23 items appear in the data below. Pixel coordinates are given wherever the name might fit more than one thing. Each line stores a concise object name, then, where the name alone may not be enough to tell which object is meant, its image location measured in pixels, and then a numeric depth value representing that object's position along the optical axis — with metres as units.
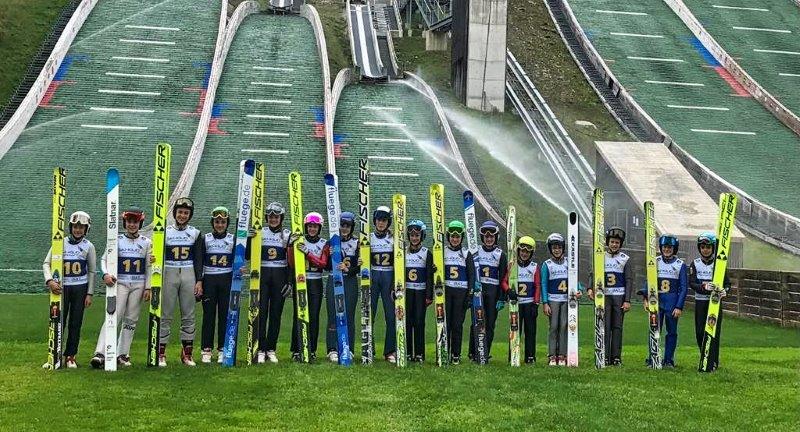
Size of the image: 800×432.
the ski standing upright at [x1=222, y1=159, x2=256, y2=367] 10.59
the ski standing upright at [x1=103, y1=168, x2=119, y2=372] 10.12
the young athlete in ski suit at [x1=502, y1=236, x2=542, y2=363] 11.70
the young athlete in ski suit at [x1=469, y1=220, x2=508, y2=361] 11.73
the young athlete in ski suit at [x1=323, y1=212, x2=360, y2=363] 11.38
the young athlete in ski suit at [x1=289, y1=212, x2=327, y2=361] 11.27
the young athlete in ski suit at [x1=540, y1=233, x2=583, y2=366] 11.47
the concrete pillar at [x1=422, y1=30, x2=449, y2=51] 42.09
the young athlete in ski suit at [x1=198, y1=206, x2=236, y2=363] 10.94
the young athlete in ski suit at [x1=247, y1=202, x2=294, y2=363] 11.17
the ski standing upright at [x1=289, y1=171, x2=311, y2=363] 10.91
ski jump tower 34.88
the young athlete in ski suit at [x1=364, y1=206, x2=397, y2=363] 11.57
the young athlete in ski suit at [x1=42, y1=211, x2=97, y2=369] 10.56
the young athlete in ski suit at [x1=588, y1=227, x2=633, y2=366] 11.45
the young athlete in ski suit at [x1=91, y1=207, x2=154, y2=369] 10.55
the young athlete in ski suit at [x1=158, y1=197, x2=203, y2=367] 10.75
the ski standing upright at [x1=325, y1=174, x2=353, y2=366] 11.02
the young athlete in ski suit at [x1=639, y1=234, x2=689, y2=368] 11.59
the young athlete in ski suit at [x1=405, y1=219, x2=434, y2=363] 11.41
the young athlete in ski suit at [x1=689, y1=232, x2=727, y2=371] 11.35
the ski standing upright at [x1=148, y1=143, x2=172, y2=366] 10.34
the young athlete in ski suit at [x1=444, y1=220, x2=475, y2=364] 11.53
